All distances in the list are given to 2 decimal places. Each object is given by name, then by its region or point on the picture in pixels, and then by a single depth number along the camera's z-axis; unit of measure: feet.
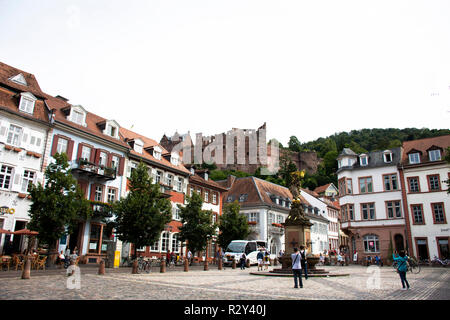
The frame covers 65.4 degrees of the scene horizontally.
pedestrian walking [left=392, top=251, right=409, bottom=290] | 44.24
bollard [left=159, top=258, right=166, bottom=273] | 72.71
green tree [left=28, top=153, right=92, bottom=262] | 70.23
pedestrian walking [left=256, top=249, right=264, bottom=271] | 99.90
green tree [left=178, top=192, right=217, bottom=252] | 103.30
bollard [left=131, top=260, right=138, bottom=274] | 65.39
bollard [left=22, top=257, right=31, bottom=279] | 49.13
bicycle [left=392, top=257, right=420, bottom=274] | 87.82
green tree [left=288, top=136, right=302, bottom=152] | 444.27
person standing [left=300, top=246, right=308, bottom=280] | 54.39
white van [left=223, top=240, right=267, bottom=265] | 103.24
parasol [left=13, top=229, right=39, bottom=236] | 70.84
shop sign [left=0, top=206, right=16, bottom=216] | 77.82
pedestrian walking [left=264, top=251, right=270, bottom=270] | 90.47
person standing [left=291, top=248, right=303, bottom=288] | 42.70
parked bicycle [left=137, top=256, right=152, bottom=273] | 72.55
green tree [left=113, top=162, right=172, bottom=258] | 81.00
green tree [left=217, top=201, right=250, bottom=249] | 124.77
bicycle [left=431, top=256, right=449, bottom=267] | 115.14
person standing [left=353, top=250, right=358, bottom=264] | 139.03
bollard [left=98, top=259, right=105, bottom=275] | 61.41
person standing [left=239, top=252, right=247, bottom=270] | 93.97
